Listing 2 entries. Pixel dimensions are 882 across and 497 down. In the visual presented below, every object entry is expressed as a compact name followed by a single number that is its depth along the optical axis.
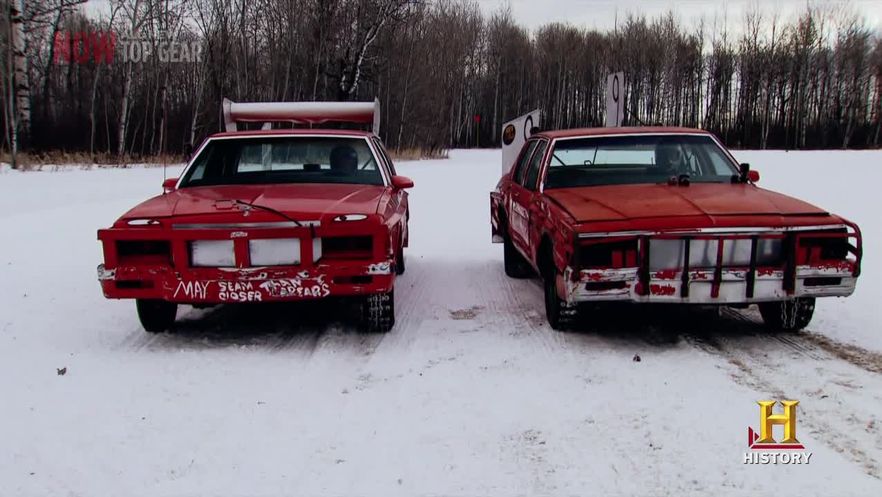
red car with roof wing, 4.70
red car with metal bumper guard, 4.61
